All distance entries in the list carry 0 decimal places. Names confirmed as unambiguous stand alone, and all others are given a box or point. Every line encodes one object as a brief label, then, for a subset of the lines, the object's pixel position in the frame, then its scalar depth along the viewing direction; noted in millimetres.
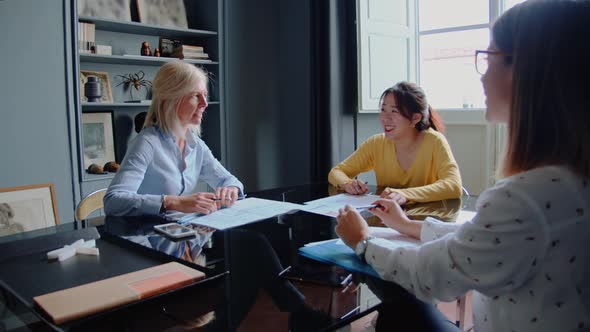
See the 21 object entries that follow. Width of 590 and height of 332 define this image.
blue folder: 972
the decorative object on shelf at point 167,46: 3582
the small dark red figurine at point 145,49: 3422
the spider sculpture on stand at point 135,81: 3469
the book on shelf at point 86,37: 2994
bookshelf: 2992
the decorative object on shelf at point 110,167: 3176
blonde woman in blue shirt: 1752
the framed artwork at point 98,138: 3160
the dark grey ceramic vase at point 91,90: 3080
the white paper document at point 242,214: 1402
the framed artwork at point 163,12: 3366
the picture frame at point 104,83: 3216
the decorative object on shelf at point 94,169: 3113
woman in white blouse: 733
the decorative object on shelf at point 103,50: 3127
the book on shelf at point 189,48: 3488
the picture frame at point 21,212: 2262
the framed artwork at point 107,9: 3070
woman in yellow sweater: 2072
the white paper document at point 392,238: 1115
